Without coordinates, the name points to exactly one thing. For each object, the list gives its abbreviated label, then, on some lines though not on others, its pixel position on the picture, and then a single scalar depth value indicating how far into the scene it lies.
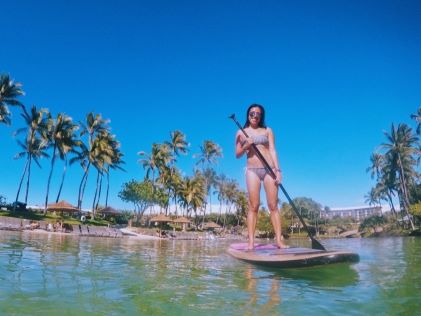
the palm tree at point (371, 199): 96.56
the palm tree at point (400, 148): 51.90
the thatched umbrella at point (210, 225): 65.43
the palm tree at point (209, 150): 71.81
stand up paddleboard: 4.32
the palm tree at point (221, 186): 83.29
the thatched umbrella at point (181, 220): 50.26
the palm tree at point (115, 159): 54.56
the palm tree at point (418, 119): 42.50
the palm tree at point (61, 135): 42.03
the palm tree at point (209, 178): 82.21
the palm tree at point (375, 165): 71.38
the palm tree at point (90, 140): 47.31
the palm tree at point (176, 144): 62.78
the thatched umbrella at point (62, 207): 39.60
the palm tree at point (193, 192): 62.22
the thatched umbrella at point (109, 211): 52.49
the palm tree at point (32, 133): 40.88
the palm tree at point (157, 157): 60.16
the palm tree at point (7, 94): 37.16
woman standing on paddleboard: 5.54
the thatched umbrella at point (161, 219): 47.62
